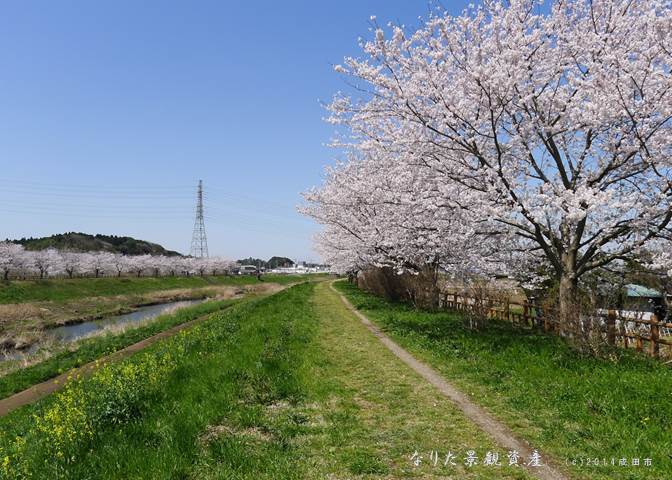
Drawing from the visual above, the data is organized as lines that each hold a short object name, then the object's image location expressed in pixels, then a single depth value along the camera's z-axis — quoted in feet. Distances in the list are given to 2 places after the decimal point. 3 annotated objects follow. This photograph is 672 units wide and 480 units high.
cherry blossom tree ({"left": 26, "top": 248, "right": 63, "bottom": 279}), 217.36
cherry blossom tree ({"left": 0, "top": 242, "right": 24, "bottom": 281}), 176.86
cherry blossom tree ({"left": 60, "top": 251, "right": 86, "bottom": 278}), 235.63
